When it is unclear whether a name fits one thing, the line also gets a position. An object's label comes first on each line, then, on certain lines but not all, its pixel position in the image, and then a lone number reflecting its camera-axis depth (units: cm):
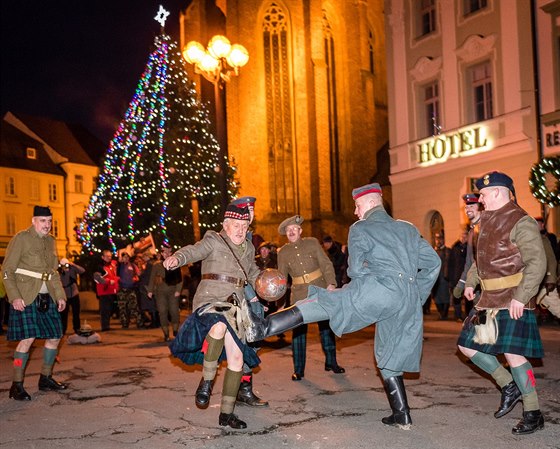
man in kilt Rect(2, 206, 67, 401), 775
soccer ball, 610
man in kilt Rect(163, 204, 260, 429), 597
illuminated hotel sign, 2059
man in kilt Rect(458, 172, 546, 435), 538
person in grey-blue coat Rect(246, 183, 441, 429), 543
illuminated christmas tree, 2603
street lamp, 1446
